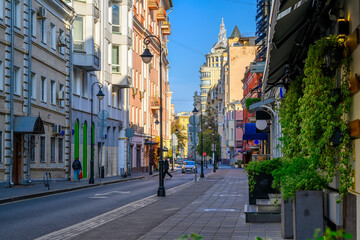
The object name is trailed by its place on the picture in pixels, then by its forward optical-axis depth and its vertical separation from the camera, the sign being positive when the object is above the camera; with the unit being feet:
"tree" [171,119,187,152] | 449.48 +13.39
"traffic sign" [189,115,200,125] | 119.43 +4.95
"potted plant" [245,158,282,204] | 49.01 -2.30
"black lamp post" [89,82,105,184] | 121.19 -2.88
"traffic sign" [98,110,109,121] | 128.42 +6.27
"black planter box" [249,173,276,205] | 49.70 -3.08
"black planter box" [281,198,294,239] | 34.40 -3.77
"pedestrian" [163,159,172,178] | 151.94 -4.44
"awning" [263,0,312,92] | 27.81 +5.48
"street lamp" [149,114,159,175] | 199.16 -1.07
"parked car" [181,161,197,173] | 237.45 -7.09
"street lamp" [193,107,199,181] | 121.08 +3.15
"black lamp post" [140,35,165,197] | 80.94 -2.62
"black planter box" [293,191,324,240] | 28.71 -2.86
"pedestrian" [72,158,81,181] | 130.44 -3.49
